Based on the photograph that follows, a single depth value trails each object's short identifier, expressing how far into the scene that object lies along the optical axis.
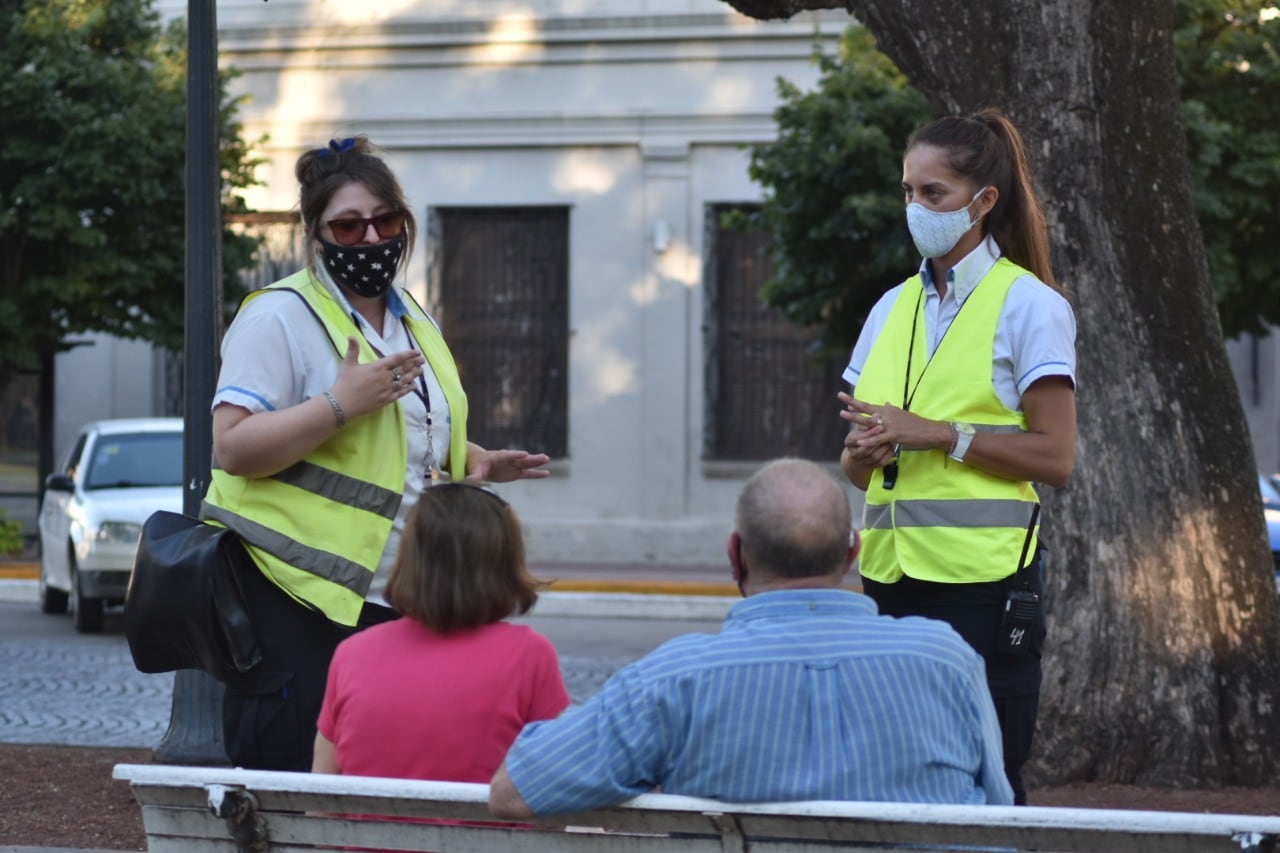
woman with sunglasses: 7.37
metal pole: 14.20
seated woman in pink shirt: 6.58
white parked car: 27.37
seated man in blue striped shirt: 5.81
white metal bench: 5.48
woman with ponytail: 7.91
